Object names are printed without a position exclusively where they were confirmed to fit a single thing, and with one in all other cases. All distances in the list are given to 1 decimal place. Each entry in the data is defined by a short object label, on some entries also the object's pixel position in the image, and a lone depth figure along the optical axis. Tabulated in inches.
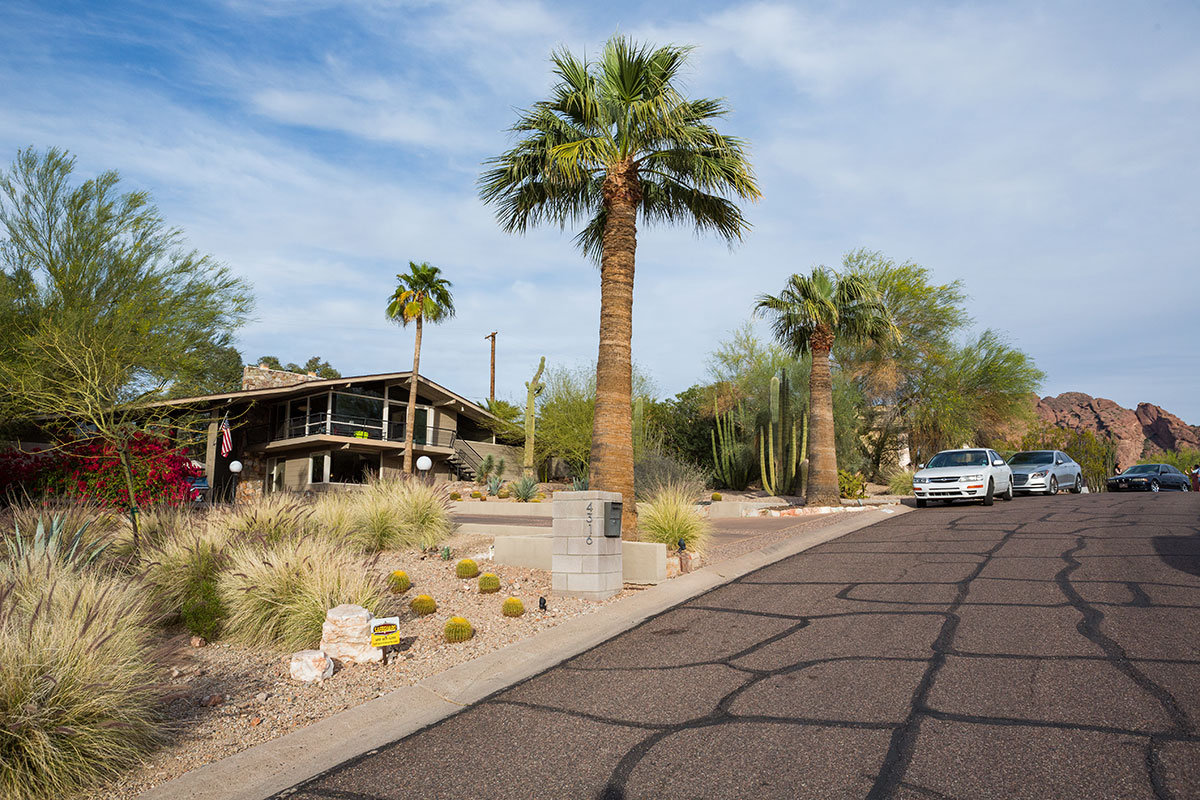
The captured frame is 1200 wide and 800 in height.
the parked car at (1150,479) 1098.1
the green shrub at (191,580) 322.0
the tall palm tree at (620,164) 500.4
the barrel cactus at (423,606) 350.9
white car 761.0
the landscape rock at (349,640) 279.0
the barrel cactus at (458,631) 310.8
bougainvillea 596.4
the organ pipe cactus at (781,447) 1076.5
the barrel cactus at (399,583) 392.5
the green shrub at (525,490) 1001.5
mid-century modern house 1435.8
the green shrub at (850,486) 994.7
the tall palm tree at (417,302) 1391.5
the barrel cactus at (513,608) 347.6
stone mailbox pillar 380.8
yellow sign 275.9
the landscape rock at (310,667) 263.0
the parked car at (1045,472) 921.5
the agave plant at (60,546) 288.7
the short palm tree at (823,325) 842.8
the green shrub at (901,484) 1040.8
